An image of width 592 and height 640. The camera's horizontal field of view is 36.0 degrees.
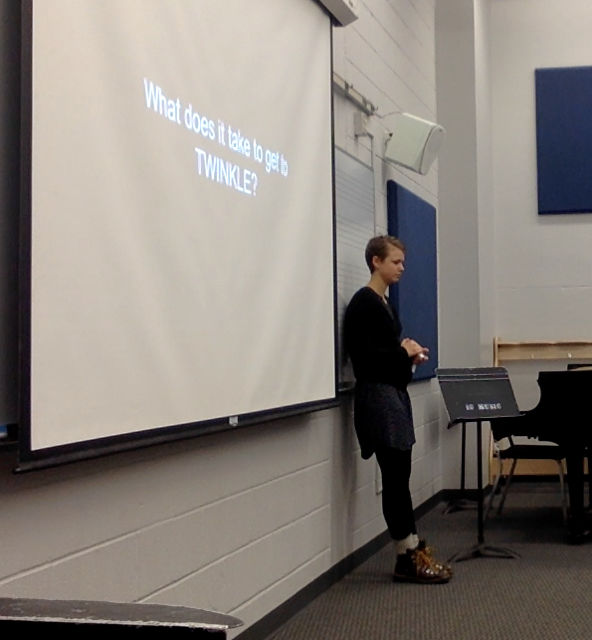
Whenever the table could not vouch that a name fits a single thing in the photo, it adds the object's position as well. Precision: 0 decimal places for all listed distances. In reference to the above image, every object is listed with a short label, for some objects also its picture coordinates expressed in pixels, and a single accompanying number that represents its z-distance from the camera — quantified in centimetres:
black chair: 500
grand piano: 463
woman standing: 381
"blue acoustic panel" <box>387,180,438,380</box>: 495
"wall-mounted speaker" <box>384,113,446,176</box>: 486
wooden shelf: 691
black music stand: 428
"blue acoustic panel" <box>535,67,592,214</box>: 707
